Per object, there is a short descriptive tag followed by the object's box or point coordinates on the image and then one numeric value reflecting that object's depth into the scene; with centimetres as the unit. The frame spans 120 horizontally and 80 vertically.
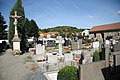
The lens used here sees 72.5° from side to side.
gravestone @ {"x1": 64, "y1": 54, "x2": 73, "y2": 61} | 570
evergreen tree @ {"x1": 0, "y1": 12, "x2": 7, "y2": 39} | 1522
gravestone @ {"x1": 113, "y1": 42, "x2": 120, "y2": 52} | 725
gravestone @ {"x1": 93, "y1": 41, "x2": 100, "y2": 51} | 869
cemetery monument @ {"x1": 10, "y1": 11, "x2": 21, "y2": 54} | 814
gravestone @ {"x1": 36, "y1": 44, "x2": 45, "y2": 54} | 758
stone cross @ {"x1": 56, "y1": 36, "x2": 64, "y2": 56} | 774
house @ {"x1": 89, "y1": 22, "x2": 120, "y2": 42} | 2147
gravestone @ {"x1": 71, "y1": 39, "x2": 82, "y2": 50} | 968
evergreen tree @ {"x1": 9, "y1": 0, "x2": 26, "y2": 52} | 1025
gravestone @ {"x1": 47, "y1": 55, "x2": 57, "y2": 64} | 535
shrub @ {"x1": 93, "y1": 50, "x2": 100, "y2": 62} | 542
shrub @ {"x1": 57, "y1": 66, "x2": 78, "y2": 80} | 349
